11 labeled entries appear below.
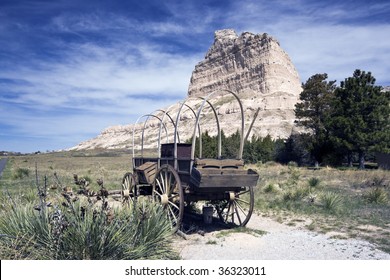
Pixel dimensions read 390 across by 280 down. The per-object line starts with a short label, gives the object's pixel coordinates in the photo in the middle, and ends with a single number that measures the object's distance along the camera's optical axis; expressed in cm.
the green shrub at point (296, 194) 1307
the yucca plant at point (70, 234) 434
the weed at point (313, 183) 1690
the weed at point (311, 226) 870
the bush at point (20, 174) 2287
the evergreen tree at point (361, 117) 3075
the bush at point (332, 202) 1086
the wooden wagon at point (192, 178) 739
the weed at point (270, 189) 1517
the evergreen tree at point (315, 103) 3794
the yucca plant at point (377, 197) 1204
